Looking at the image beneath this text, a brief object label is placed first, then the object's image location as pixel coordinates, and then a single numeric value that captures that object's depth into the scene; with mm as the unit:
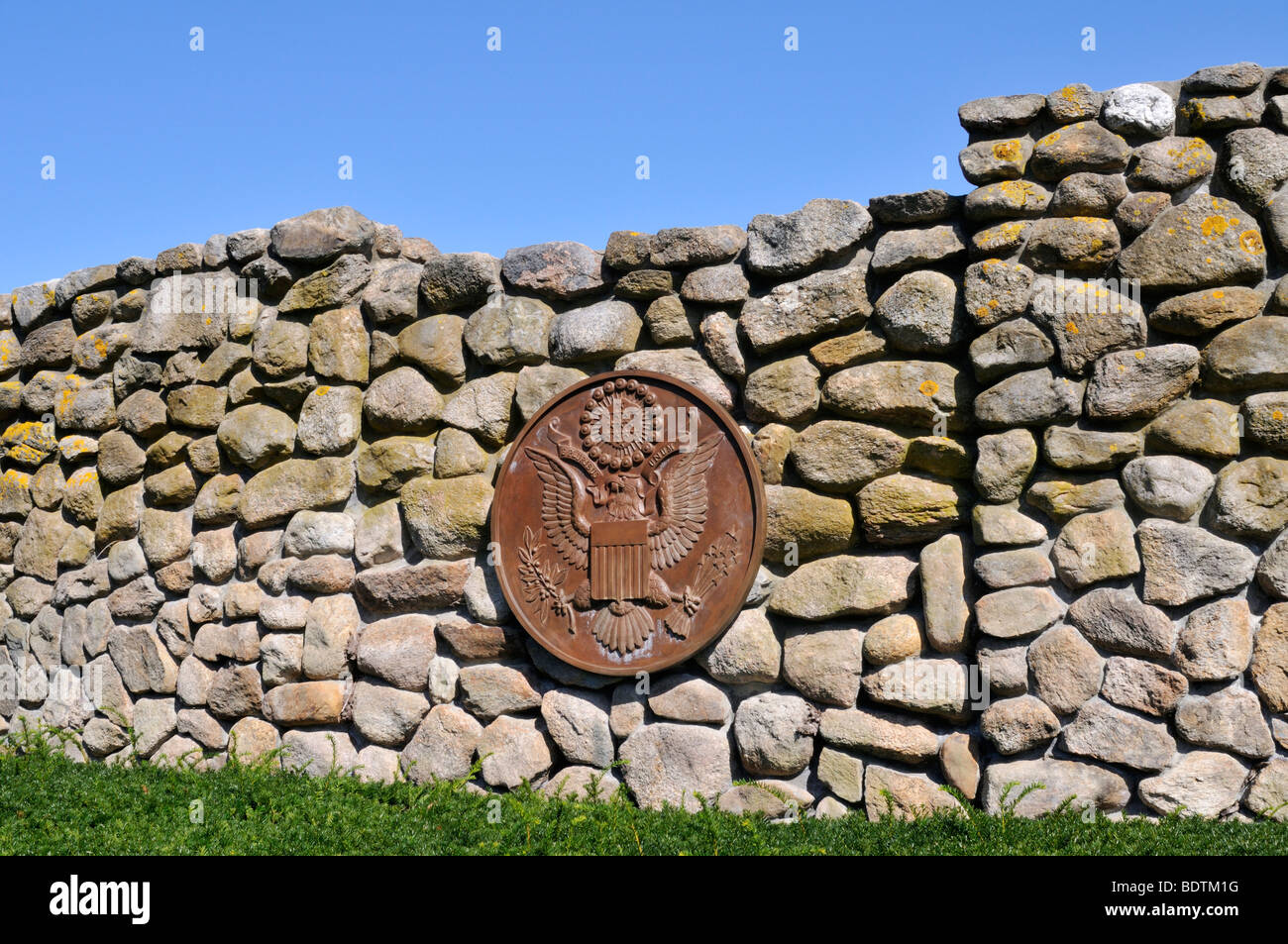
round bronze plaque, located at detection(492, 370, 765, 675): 3289
